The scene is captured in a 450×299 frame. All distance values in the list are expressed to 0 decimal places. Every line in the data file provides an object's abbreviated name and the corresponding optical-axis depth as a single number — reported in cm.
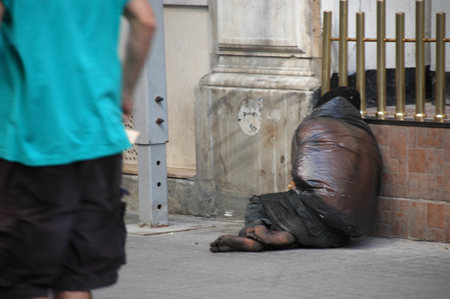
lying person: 1095
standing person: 438
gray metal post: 1289
